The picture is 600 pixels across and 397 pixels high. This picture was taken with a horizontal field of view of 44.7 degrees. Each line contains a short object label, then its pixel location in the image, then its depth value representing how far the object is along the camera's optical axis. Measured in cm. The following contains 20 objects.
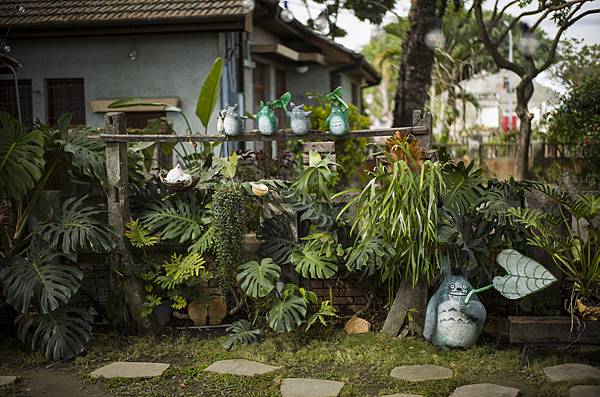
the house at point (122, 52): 1035
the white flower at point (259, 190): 596
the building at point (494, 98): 3543
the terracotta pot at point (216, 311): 620
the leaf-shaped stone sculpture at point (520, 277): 494
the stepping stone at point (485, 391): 451
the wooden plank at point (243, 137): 597
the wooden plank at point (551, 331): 524
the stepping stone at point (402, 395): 453
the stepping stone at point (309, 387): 462
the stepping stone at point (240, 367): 505
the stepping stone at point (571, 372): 473
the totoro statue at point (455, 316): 541
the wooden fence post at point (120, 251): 604
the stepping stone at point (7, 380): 495
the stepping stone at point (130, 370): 505
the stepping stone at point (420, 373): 488
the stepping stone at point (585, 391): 443
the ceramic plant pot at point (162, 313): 620
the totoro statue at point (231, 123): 608
